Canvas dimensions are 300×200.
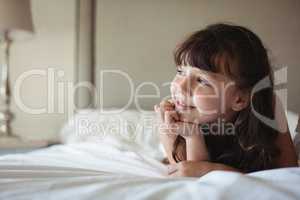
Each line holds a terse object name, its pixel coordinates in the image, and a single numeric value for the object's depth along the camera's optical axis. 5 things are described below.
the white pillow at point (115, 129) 1.37
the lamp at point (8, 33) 1.77
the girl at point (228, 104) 0.77
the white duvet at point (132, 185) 0.41
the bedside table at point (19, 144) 1.78
